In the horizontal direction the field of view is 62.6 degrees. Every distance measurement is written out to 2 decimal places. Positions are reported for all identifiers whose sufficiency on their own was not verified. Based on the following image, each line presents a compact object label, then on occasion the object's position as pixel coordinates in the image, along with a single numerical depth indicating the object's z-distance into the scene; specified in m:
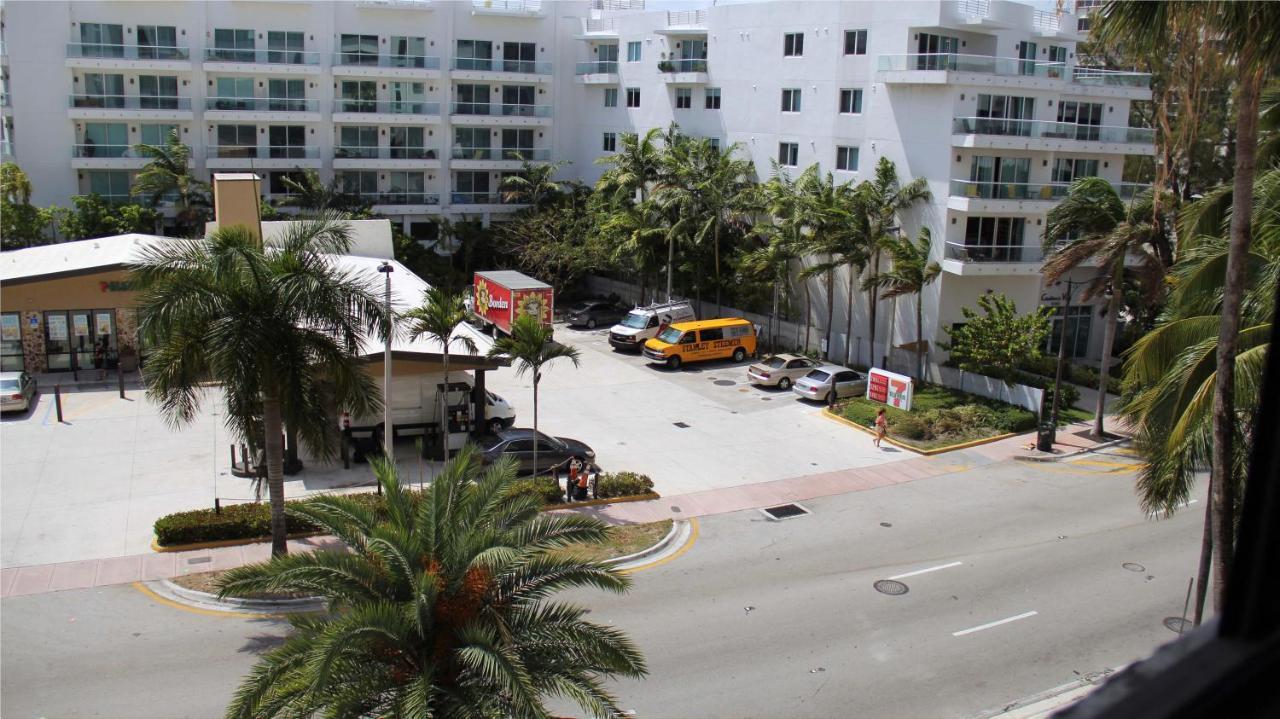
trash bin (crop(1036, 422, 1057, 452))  30.19
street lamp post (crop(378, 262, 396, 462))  23.16
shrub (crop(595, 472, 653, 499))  25.12
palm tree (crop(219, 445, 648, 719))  10.84
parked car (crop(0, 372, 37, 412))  29.75
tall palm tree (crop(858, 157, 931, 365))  37.97
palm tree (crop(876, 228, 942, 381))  35.09
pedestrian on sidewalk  30.64
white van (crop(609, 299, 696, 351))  41.72
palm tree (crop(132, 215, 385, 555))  17.97
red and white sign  33.19
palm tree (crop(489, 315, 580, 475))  24.41
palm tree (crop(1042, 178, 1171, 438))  30.30
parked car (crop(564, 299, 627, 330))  47.25
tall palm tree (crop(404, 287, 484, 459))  24.36
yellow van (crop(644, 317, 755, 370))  39.50
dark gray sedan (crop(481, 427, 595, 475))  25.75
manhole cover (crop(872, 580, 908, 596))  20.11
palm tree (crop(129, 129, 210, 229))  45.59
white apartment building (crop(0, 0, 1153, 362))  38.16
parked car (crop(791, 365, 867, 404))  34.72
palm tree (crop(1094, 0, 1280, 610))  11.80
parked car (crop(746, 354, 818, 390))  36.34
